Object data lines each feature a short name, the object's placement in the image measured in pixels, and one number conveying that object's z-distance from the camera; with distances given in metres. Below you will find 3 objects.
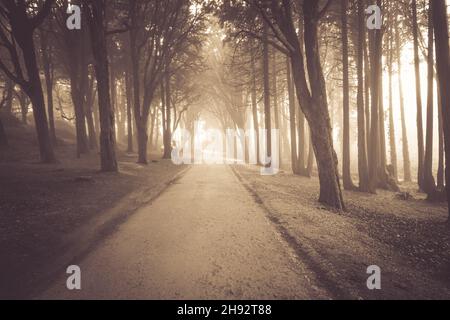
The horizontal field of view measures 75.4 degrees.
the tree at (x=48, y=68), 20.20
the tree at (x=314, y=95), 9.67
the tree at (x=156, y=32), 19.75
